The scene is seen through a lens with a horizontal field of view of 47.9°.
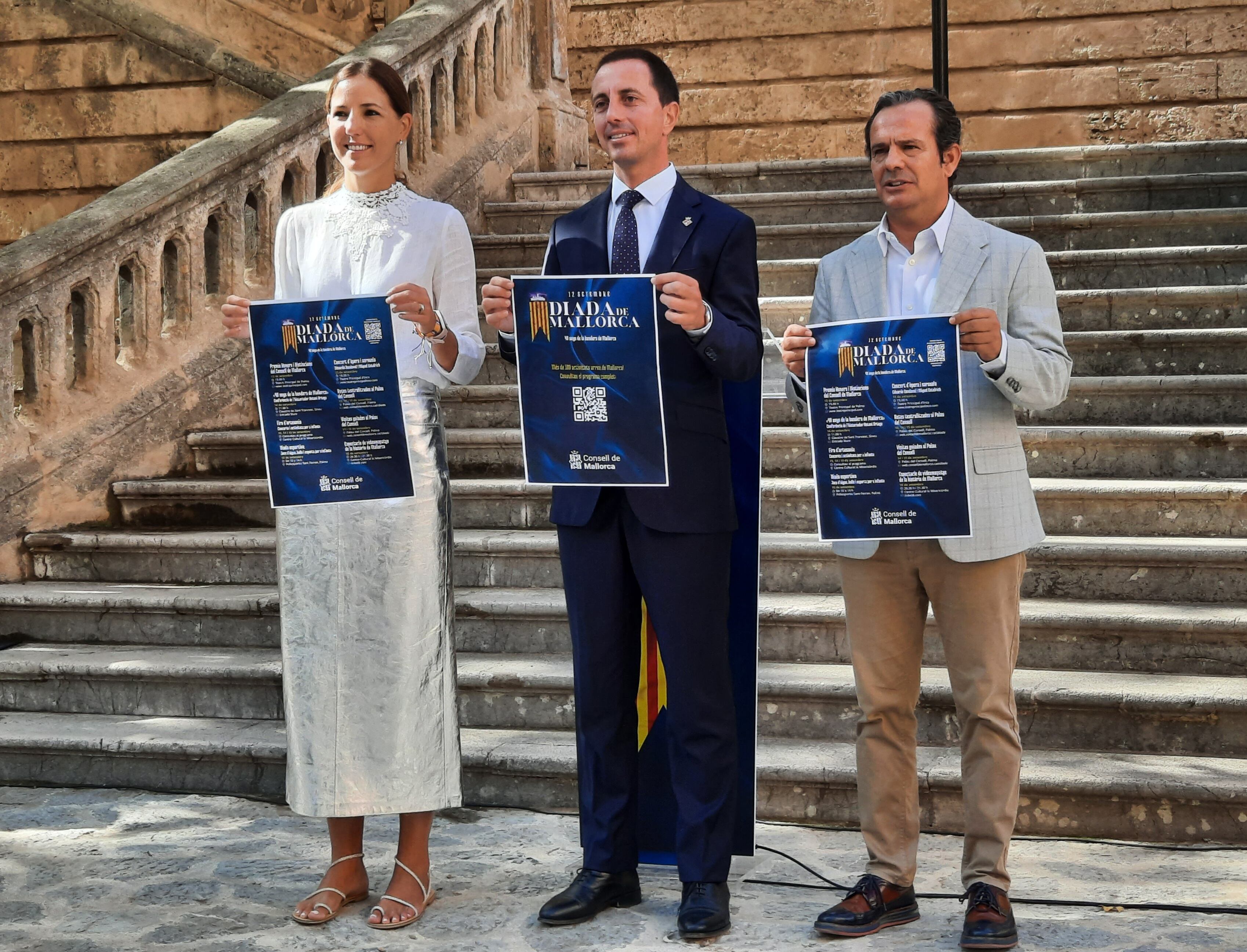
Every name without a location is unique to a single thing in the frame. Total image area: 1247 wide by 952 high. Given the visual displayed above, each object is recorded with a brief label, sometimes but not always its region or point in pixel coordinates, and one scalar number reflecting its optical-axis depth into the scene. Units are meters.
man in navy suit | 3.41
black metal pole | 7.60
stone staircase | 4.35
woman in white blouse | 3.61
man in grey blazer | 3.26
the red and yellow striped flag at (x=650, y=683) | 3.79
